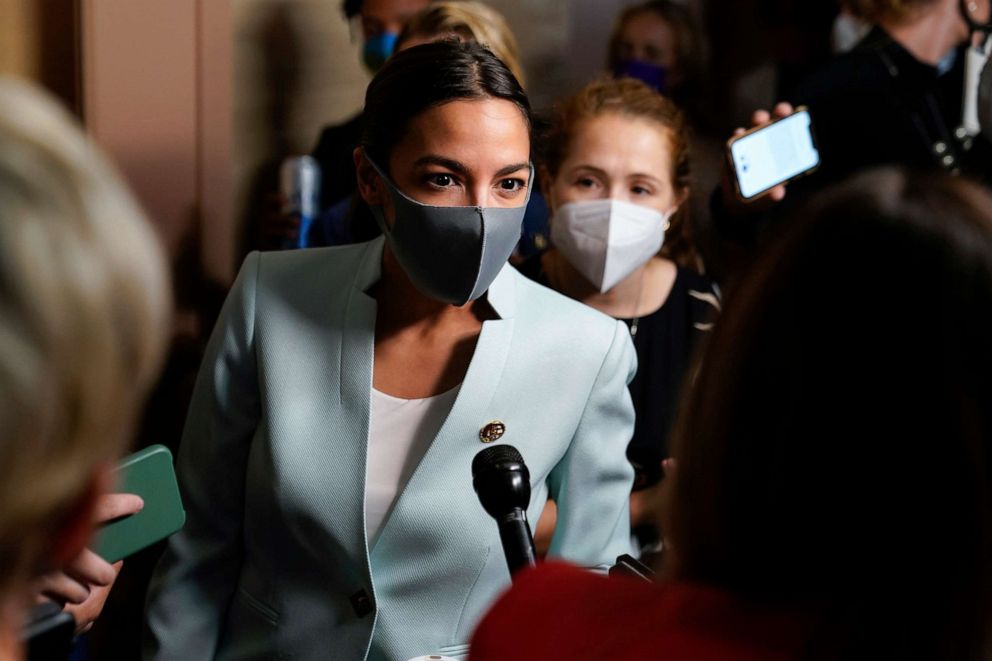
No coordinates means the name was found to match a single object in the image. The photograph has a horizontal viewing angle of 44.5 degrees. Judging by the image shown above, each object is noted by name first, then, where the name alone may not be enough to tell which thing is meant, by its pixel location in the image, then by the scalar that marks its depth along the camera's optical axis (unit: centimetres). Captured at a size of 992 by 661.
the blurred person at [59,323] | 65
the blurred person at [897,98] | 299
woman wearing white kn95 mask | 234
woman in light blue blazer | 172
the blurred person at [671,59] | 382
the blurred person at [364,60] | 293
